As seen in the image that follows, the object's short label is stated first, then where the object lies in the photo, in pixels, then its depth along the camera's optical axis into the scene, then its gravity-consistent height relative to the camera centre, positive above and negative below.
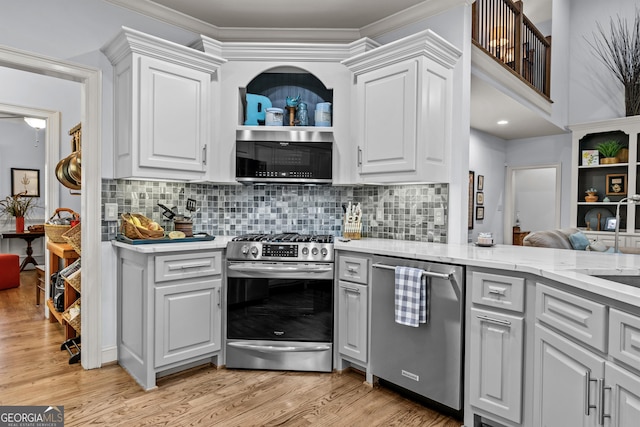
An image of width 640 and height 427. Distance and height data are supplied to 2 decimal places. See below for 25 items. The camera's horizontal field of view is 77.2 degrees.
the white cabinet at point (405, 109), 2.69 +0.70
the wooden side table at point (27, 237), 6.31 -0.54
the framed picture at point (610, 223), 5.68 -0.17
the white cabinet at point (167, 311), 2.55 -0.71
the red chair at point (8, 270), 5.30 -0.90
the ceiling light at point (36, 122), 4.92 +1.01
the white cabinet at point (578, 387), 1.36 -0.67
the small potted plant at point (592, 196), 5.91 +0.22
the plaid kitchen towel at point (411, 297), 2.28 -0.51
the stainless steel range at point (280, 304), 2.81 -0.69
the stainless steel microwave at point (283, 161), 3.15 +0.36
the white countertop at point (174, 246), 2.50 -0.27
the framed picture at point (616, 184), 5.65 +0.39
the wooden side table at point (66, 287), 3.19 -0.67
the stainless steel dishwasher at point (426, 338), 2.17 -0.76
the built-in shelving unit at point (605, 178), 5.47 +0.47
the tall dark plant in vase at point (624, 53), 5.53 +2.29
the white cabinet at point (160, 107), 2.68 +0.69
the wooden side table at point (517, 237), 7.64 -0.52
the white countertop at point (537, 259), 1.49 -0.26
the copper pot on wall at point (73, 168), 3.20 +0.30
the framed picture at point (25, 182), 6.81 +0.36
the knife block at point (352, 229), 3.23 -0.17
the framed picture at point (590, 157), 5.88 +0.79
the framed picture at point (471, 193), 6.41 +0.25
